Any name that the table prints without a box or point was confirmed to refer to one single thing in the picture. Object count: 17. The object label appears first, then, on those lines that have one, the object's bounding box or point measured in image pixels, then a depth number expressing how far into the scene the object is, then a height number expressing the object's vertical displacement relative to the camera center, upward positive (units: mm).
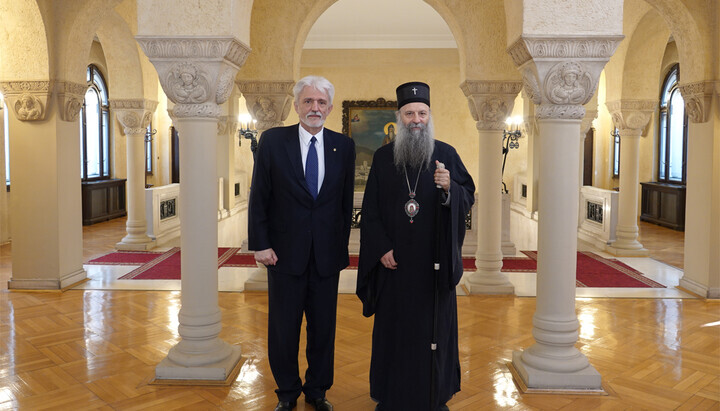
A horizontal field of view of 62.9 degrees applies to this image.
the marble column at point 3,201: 9766 -461
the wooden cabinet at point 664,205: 11688 -622
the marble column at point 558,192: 3766 -113
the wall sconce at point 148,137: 14892 +944
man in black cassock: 3172 -459
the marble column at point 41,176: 6336 -24
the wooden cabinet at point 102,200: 12305 -574
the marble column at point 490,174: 6422 +8
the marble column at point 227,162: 12578 +268
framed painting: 15148 +1379
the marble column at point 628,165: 9125 +159
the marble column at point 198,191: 3840 -113
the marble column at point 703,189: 6277 -148
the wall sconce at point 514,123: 13375 +1199
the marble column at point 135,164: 9398 +165
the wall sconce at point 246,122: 13844 +1252
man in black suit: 3260 -320
